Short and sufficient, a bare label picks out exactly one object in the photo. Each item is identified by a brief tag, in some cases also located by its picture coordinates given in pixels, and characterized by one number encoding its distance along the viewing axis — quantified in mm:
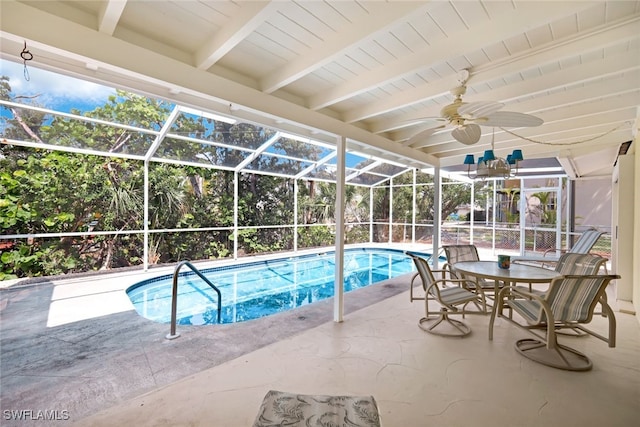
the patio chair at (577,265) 3566
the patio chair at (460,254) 4727
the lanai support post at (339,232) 3873
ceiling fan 2381
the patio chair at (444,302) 3471
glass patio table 3305
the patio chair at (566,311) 2668
